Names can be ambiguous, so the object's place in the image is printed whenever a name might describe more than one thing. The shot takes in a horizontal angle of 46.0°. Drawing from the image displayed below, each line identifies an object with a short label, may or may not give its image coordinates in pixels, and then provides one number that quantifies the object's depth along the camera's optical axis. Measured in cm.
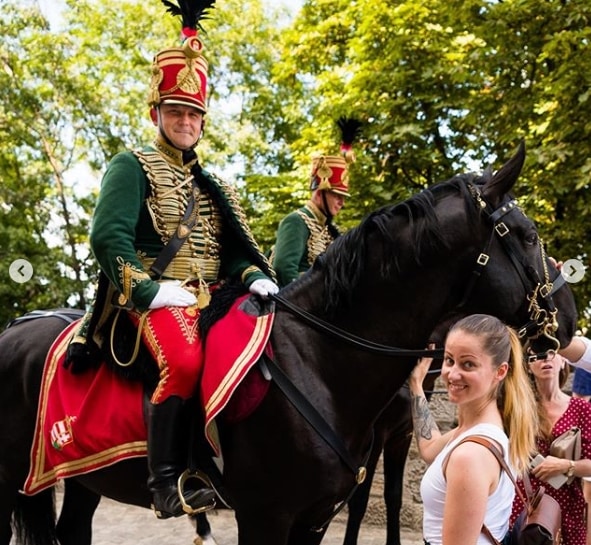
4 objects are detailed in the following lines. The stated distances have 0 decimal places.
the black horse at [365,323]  281
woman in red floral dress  342
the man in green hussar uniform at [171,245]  286
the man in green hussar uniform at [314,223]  532
